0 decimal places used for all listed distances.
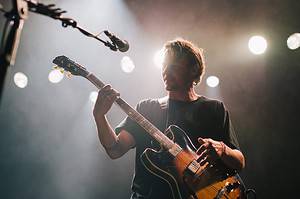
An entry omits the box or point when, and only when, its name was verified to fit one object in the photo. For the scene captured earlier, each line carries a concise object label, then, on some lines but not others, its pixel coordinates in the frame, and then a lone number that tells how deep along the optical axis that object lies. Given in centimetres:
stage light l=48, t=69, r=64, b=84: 481
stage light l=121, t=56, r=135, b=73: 507
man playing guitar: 227
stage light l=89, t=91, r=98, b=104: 498
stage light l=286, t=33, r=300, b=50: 483
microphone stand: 134
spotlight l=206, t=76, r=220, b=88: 500
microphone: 216
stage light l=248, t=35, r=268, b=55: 493
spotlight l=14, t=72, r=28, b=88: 461
